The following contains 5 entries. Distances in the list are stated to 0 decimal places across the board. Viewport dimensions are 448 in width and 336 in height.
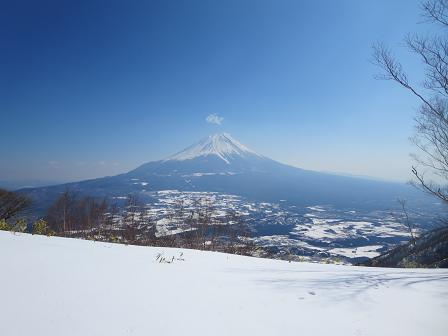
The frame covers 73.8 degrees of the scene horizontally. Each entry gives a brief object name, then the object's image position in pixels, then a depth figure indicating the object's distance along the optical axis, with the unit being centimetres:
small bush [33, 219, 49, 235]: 1085
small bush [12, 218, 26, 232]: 989
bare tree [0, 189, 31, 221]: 2197
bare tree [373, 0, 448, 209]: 856
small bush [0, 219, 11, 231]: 1046
